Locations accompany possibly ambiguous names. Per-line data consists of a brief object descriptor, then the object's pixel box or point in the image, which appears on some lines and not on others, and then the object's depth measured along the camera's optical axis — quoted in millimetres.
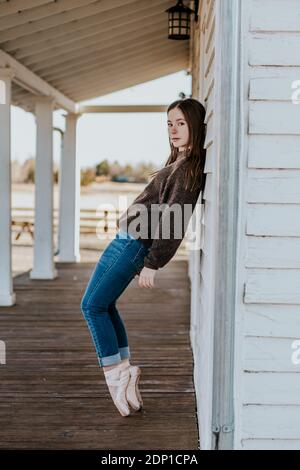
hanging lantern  8985
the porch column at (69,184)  15781
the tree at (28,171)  41269
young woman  4700
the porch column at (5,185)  9889
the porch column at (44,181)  12798
